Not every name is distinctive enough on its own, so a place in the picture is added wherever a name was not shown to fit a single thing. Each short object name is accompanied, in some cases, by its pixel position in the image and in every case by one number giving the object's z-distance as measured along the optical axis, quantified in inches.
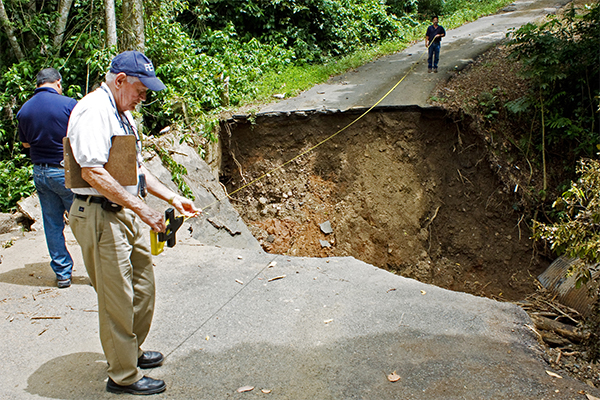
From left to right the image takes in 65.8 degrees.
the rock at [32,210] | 259.4
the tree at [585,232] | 143.6
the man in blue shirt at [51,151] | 187.2
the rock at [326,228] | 360.2
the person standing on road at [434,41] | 429.7
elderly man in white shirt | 113.7
